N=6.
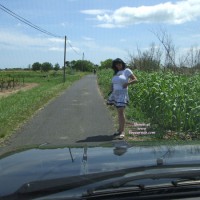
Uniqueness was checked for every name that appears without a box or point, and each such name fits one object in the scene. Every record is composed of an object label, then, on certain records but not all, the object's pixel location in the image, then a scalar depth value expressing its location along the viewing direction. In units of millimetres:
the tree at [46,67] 86964
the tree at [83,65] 95819
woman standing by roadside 7024
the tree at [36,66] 91391
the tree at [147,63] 19166
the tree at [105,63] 82217
